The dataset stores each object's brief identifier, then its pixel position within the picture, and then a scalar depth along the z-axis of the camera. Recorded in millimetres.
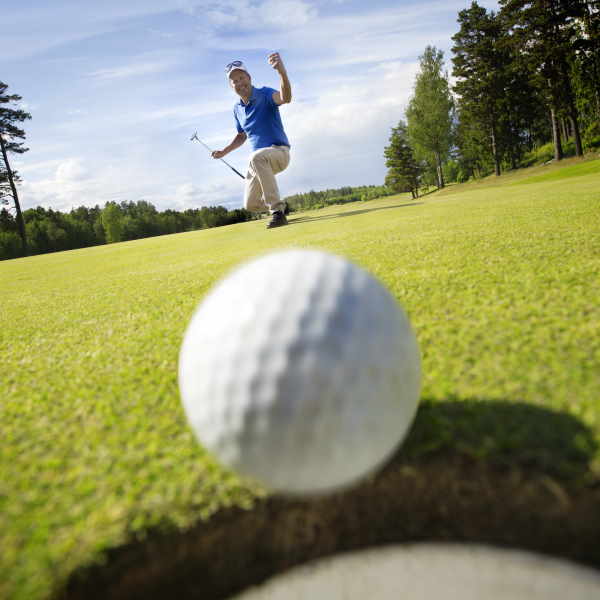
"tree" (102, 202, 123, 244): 57094
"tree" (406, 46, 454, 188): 34219
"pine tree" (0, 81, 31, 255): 33250
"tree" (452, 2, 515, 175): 32500
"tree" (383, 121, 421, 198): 43812
